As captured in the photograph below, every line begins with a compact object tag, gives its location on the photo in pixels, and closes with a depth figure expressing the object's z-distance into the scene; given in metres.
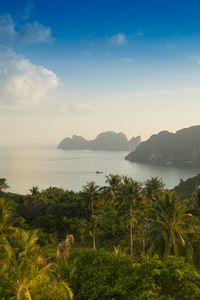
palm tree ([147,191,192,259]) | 39.47
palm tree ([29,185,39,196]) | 99.09
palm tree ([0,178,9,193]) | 102.72
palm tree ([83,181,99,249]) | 70.06
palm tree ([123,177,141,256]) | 58.62
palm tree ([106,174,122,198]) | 75.38
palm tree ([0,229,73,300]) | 23.37
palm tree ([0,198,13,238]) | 51.47
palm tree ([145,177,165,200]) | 68.19
